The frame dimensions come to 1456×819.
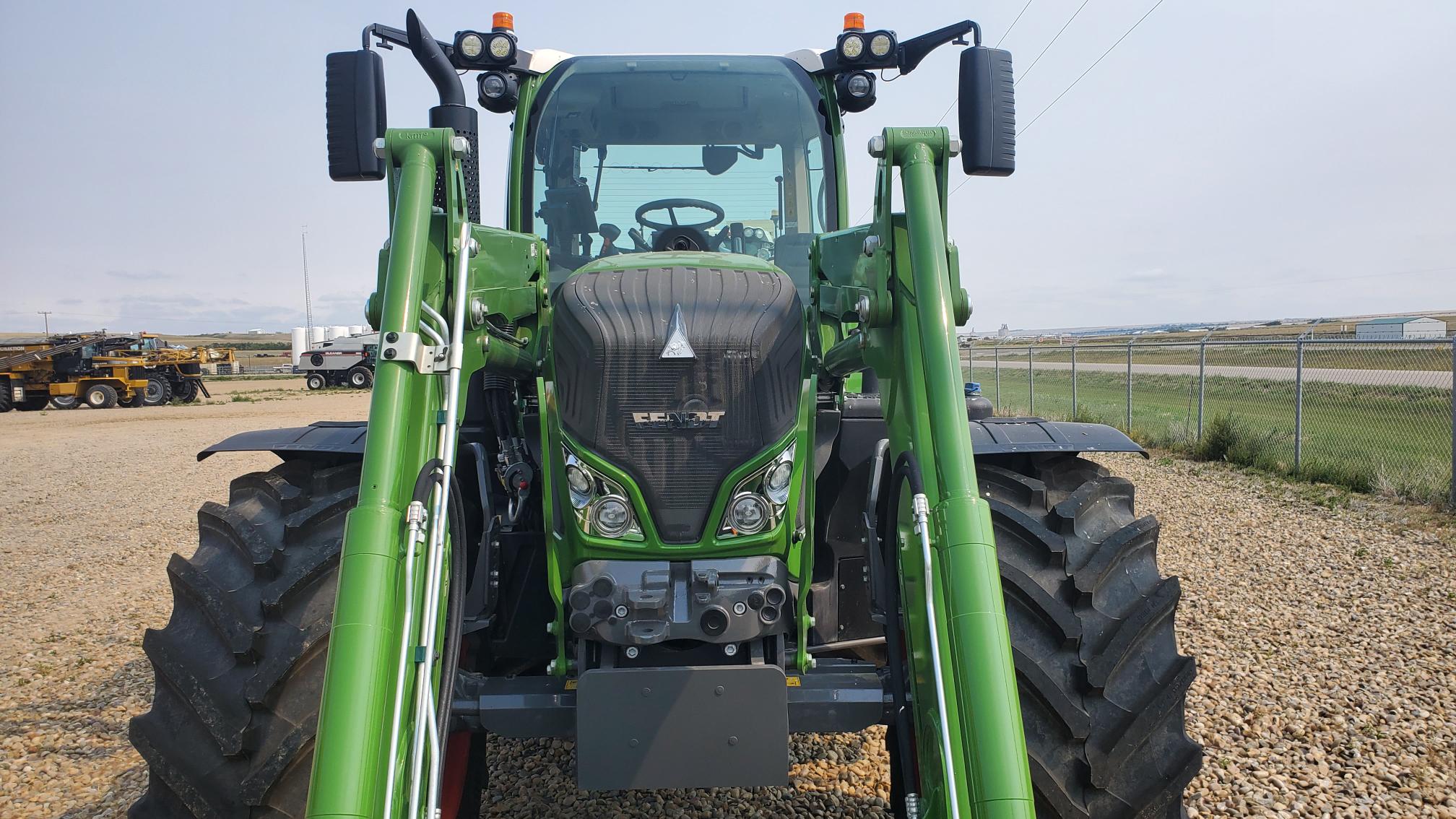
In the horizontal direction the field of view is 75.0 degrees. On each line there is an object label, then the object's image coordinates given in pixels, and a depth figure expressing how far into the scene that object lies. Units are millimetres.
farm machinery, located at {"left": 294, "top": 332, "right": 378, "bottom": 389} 39750
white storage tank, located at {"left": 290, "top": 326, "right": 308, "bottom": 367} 49219
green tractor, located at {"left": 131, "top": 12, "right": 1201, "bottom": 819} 2043
